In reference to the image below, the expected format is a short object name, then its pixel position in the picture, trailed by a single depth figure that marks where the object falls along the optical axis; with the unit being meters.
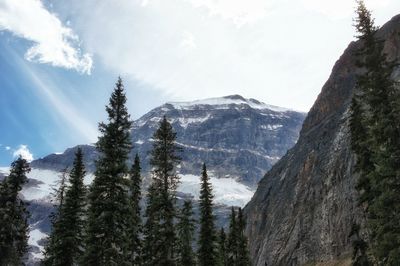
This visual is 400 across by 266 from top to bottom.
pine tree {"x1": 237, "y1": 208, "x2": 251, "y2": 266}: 53.69
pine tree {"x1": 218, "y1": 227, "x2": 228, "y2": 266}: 58.12
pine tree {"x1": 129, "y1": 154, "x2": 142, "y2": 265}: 38.88
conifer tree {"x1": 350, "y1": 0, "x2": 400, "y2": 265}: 24.50
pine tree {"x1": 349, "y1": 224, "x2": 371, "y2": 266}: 36.75
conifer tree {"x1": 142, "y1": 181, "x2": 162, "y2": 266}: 32.25
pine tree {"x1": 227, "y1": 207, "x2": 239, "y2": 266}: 54.20
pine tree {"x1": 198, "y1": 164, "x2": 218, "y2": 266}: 42.75
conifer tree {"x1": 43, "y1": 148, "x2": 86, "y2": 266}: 35.09
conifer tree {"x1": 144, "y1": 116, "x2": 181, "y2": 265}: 32.03
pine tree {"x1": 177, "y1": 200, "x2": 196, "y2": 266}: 43.31
